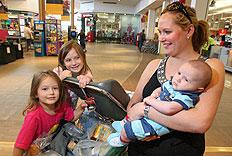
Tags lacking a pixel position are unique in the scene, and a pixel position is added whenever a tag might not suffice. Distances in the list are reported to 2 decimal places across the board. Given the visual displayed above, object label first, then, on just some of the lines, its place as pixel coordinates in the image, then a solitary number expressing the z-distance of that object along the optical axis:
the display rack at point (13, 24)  13.76
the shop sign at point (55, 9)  12.26
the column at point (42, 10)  11.01
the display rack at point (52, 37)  10.88
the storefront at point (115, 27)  24.09
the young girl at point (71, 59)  1.88
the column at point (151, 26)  16.60
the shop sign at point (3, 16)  9.43
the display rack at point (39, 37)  10.66
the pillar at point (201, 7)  6.30
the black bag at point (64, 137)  1.50
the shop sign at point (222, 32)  12.28
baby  1.02
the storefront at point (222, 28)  9.08
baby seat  1.28
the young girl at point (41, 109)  1.54
